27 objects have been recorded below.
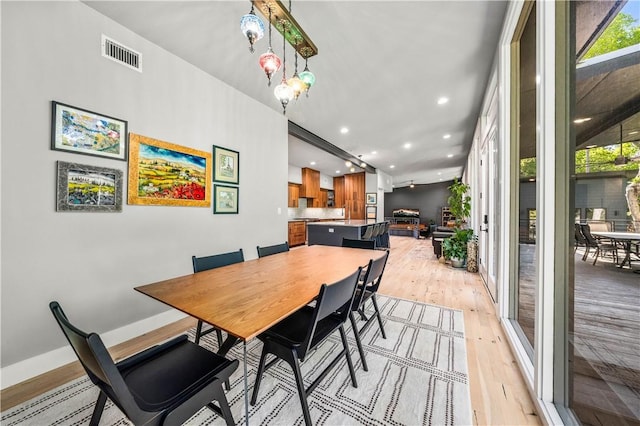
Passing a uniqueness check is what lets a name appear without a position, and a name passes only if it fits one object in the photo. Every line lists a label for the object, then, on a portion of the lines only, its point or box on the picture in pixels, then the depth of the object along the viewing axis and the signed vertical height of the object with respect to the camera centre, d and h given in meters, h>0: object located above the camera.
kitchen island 4.93 -0.43
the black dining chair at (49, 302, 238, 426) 0.72 -0.71
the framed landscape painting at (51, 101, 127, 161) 1.70 +0.63
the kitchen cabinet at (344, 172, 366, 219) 8.90 +0.71
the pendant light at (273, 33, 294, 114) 1.71 +0.90
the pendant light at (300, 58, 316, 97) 1.81 +1.07
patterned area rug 1.25 -1.11
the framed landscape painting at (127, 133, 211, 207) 2.13 +0.39
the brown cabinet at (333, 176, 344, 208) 9.64 +0.91
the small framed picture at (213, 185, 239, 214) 2.84 +0.16
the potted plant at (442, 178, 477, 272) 4.34 -0.59
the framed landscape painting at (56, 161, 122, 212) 1.73 +0.19
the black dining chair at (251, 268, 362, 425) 1.13 -0.71
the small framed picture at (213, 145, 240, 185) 2.82 +0.60
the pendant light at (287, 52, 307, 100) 1.73 +0.96
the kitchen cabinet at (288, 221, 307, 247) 6.59 -0.61
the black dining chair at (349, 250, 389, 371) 1.60 -0.65
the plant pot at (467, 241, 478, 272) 4.09 -0.77
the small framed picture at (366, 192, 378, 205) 8.69 +0.57
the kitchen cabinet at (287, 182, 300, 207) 7.72 +0.63
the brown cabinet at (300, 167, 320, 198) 8.18 +1.05
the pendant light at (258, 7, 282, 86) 1.55 +1.02
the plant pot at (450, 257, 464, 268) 4.34 -0.92
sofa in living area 9.65 -0.44
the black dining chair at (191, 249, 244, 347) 1.71 -0.40
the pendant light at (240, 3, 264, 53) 1.35 +1.09
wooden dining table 0.96 -0.43
